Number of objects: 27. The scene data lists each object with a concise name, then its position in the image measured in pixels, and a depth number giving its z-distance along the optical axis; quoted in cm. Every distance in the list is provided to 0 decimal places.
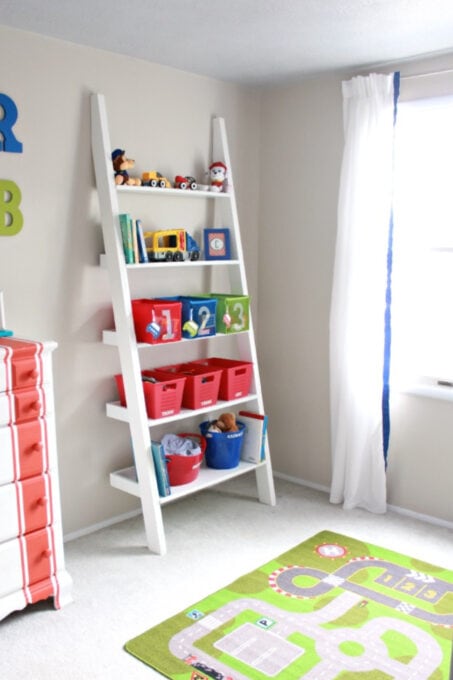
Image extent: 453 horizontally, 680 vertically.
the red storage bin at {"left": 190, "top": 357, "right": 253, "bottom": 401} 335
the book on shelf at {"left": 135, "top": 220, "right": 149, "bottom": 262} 301
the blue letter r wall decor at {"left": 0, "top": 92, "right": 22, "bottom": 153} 271
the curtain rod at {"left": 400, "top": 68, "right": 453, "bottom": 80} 309
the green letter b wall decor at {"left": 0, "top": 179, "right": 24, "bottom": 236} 273
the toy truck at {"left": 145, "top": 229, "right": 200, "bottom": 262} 310
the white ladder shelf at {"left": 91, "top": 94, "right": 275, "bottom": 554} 294
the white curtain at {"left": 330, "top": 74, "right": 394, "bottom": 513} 328
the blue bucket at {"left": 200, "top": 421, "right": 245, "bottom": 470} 334
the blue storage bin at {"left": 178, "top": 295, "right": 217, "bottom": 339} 310
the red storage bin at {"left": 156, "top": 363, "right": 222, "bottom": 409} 318
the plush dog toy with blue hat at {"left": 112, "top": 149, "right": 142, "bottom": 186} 298
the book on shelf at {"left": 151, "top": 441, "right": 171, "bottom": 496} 297
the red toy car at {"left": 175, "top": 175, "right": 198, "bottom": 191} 326
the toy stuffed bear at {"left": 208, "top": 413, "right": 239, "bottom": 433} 342
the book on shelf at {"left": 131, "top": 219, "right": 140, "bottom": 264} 296
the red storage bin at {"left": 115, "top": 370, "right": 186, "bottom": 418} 301
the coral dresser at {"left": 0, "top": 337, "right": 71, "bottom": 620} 238
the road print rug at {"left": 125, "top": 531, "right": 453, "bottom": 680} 222
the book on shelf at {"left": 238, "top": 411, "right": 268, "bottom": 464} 344
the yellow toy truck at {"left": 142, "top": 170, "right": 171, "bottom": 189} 312
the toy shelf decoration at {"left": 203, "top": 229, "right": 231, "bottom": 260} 345
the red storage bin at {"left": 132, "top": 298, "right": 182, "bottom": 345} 294
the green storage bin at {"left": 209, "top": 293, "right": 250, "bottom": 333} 327
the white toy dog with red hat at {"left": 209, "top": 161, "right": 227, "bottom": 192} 342
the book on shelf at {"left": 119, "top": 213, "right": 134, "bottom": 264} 293
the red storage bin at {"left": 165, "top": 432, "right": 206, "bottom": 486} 312
